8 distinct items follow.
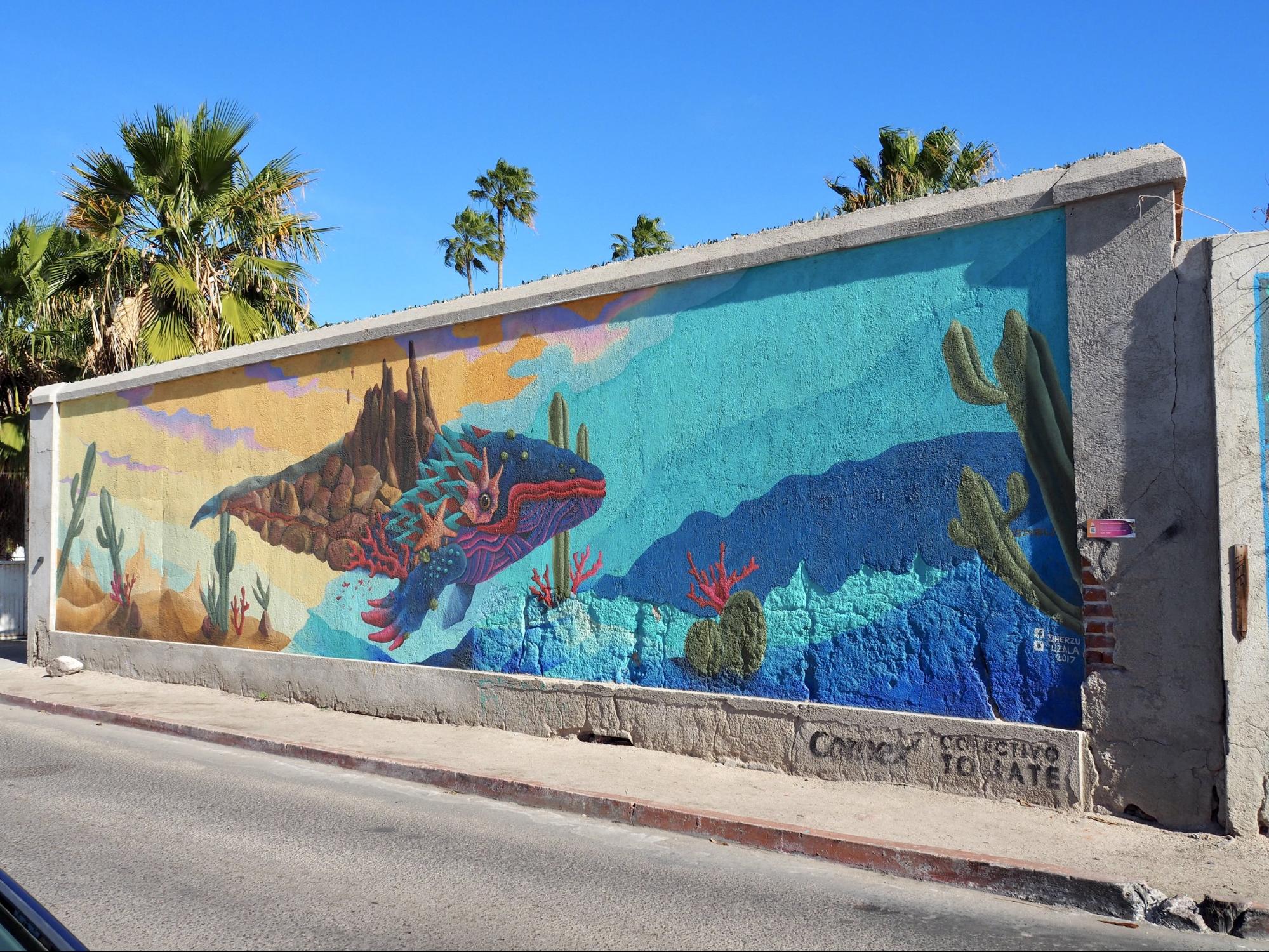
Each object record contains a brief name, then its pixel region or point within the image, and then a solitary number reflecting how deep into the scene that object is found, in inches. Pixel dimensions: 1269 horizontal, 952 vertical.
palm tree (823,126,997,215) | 643.5
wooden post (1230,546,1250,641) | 237.5
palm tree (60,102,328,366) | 598.2
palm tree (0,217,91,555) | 701.3
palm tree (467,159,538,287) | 1587.1
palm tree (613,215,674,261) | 1307.8
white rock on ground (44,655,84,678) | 551.2
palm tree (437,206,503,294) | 1592.0
